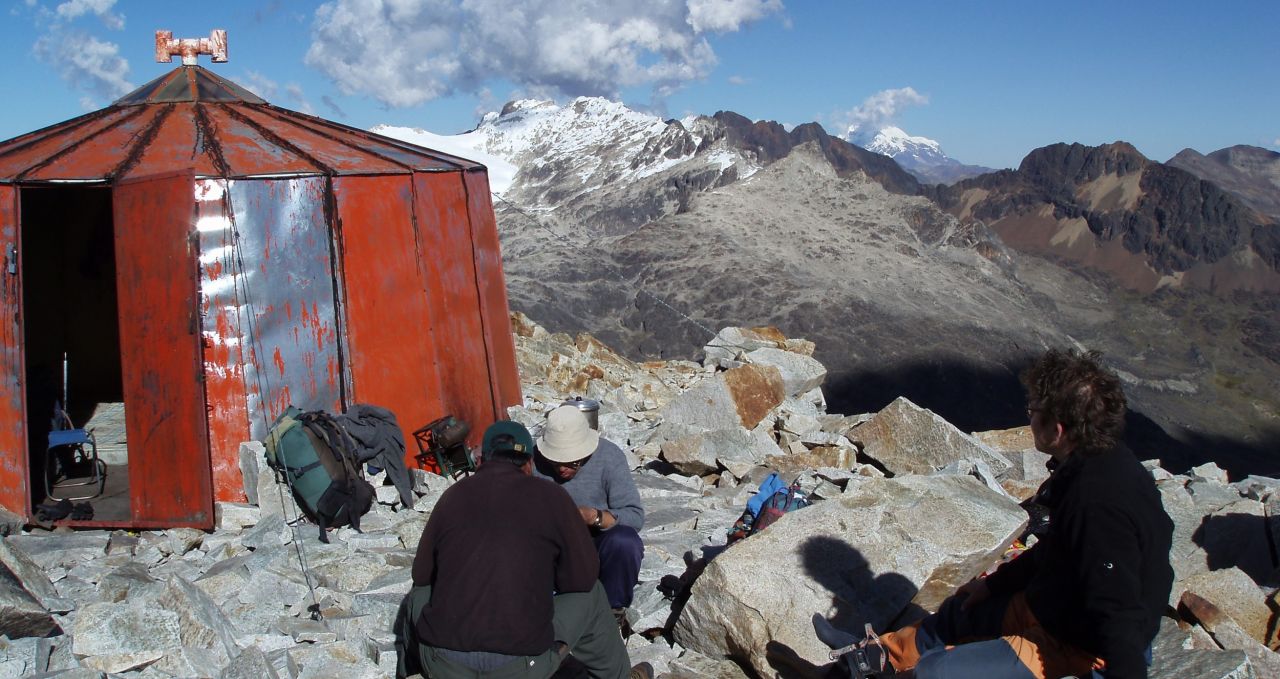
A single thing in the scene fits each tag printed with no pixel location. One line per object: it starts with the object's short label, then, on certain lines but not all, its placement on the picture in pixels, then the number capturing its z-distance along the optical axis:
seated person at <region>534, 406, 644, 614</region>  4.39
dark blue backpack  5.29
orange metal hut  6.62
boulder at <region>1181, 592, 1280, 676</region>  4.20
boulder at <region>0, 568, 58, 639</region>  3.98
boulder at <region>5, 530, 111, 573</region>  5.60
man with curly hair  2.61
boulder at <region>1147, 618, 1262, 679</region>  3.57
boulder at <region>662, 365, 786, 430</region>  10.45
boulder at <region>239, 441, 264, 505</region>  6.62
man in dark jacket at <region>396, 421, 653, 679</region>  3.26
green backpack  6.16
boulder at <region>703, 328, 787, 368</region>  15.35
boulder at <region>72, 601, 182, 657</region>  3.98
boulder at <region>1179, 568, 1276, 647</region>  4.82
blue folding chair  7.53
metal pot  8.48
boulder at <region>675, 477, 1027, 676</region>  4.30
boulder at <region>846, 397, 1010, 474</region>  8.49
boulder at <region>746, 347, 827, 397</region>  12.83
